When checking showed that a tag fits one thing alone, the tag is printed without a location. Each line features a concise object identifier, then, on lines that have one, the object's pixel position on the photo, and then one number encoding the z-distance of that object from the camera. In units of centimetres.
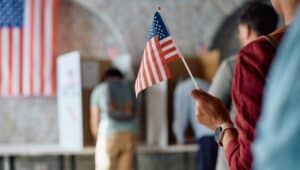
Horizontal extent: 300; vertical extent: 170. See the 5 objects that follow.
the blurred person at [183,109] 548
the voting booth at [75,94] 543
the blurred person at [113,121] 524
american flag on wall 619
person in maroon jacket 125
